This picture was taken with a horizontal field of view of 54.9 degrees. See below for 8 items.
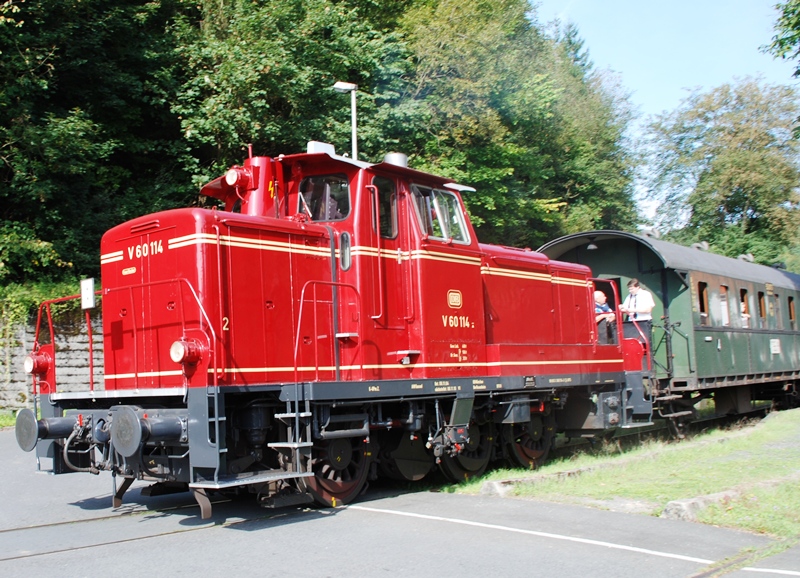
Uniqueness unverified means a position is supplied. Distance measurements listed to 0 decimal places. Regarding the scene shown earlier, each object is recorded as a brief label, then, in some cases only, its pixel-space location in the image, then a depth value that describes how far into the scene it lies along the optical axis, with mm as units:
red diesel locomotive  7172
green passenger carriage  13758
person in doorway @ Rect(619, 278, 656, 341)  13352
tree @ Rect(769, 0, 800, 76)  15755
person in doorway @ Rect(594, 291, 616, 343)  12688
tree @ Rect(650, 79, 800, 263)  31438
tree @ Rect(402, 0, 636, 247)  21688
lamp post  16092
